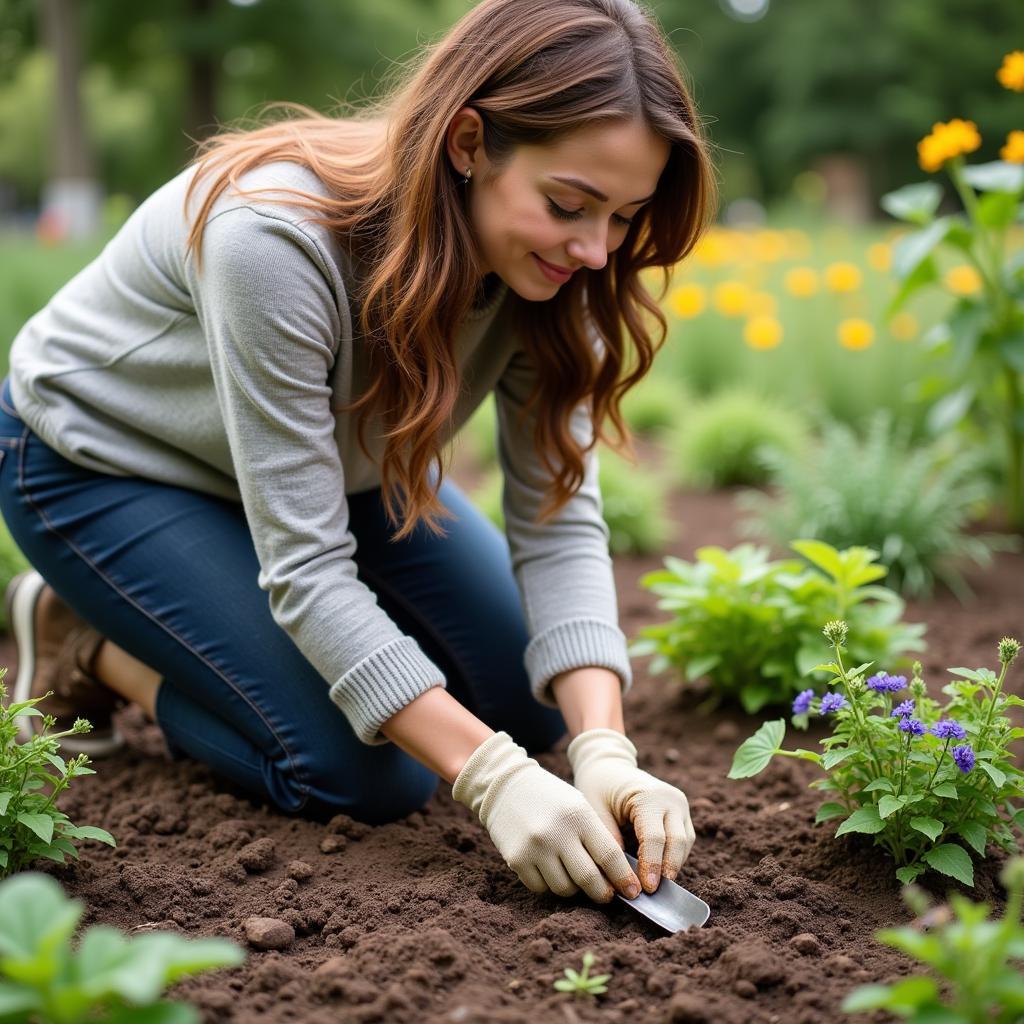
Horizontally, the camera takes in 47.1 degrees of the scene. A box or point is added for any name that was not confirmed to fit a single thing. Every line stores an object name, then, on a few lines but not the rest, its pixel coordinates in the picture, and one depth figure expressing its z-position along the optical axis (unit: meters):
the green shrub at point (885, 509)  2.94
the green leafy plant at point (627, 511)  3.35
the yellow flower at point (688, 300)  4.45
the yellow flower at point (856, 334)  3.86
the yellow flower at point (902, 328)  4.36
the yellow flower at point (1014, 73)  2.88
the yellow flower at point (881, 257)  4.76
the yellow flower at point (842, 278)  4.25
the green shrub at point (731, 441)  4.05
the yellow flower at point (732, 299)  4.48
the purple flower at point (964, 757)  1.44
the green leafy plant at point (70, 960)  0.89
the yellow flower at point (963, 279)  3.87
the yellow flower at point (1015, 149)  2.84
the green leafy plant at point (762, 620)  2.13
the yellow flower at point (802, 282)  4.55
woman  1.59
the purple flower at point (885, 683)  1.49
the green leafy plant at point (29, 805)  1.45
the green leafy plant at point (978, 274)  2.93
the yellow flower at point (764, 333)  4.18
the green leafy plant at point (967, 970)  0.95
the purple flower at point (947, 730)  1.43
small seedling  1.31
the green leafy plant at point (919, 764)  1.48
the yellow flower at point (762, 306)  4.92
